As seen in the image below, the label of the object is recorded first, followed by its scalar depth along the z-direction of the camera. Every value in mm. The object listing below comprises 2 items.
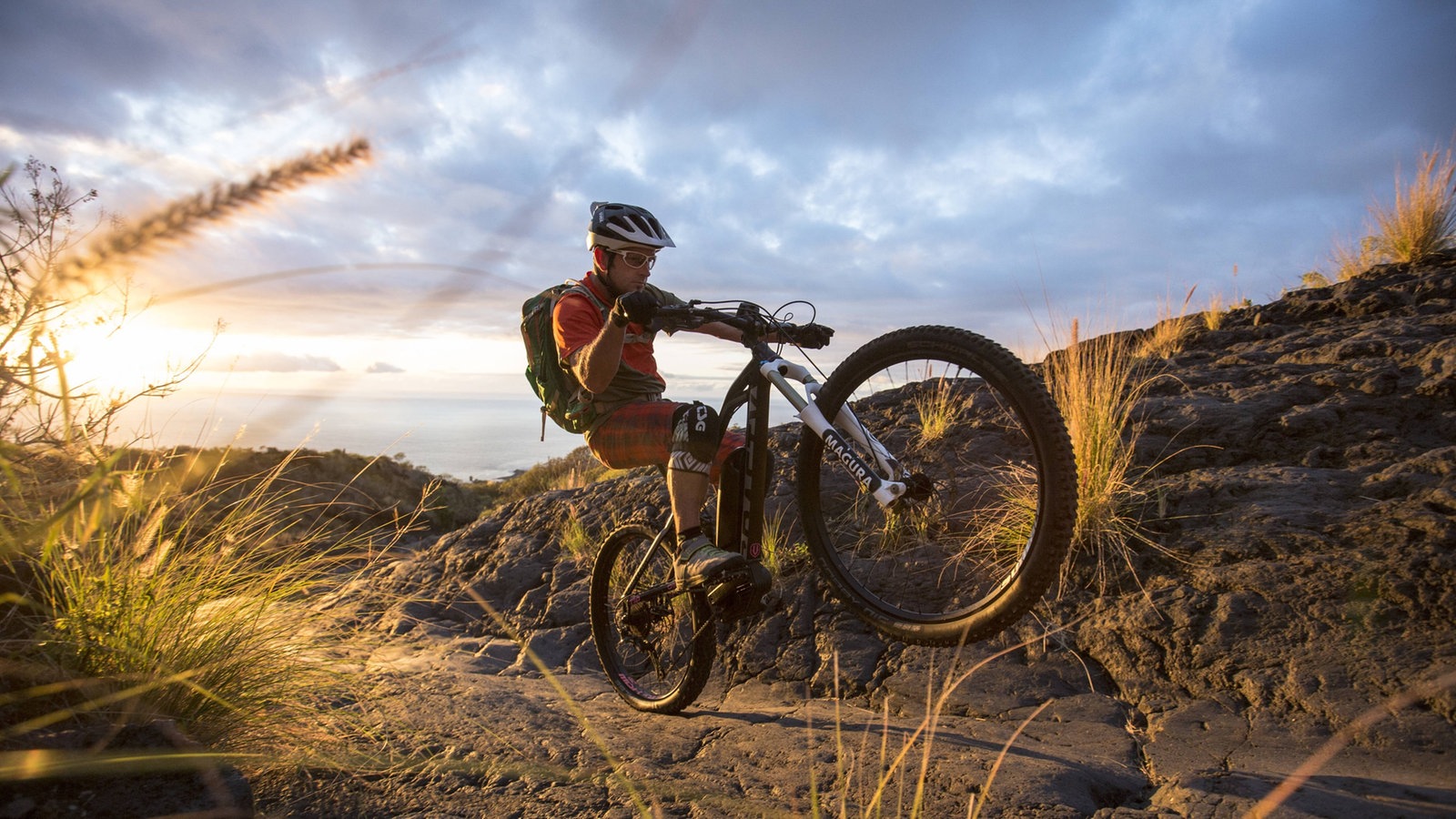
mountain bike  2727
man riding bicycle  3328
